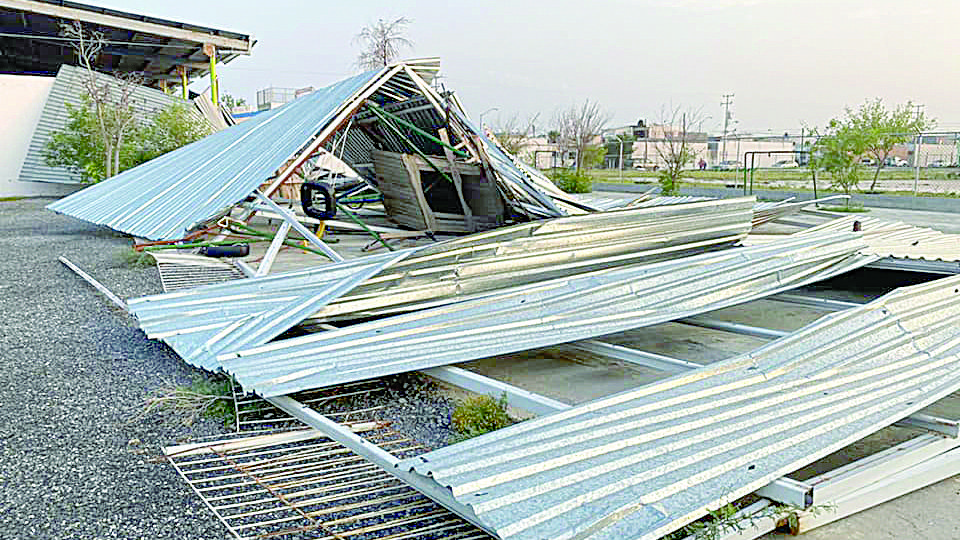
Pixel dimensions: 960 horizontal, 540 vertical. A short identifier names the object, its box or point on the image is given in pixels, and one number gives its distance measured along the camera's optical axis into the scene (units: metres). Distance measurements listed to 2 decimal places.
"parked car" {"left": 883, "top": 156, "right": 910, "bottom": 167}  24.57
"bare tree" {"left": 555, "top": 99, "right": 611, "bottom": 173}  28.78
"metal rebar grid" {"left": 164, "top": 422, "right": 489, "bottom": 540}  2.72
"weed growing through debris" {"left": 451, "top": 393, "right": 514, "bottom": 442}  3.58
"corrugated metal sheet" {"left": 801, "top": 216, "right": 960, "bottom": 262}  6.56
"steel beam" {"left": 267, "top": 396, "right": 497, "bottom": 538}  2.67
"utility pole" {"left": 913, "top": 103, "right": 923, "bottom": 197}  17.55
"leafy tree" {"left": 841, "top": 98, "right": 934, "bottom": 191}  18.47
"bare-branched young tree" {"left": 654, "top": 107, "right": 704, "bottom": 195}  19.61
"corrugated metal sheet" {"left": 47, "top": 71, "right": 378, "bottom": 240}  7.07
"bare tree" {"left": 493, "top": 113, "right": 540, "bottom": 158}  26.11
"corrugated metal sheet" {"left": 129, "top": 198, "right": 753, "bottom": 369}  4.71
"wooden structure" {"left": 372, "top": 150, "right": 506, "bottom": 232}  9.64
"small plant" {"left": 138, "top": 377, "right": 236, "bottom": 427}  3.86
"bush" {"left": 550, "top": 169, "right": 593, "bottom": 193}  19.69
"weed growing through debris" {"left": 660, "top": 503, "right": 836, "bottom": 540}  2.53
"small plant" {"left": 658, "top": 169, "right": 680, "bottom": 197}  19.20
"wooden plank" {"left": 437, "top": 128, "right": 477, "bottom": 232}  9.45
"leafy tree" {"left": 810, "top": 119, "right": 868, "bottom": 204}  18.27
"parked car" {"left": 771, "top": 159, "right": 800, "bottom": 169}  34.00
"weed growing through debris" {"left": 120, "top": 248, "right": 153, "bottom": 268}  8.79
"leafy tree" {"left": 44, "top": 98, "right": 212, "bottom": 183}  21.47
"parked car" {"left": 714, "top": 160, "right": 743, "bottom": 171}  28.08
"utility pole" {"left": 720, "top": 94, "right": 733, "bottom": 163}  24.44
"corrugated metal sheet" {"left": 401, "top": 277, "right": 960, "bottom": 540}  2.49
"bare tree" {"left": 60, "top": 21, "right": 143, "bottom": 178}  21.19
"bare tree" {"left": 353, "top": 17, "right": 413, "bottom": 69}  26.12
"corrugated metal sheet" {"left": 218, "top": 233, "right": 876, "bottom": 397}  4.03
